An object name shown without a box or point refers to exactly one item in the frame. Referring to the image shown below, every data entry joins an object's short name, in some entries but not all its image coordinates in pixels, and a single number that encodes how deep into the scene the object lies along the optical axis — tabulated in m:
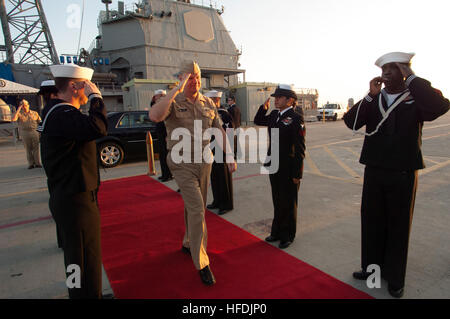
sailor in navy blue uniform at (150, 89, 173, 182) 6.45
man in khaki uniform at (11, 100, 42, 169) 8.60
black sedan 8.45
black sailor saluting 2.23
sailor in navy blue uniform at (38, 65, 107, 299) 1.84
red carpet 2.51
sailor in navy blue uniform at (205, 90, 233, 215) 4.61
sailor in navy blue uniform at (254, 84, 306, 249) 3.22
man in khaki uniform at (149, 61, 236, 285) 2.62
